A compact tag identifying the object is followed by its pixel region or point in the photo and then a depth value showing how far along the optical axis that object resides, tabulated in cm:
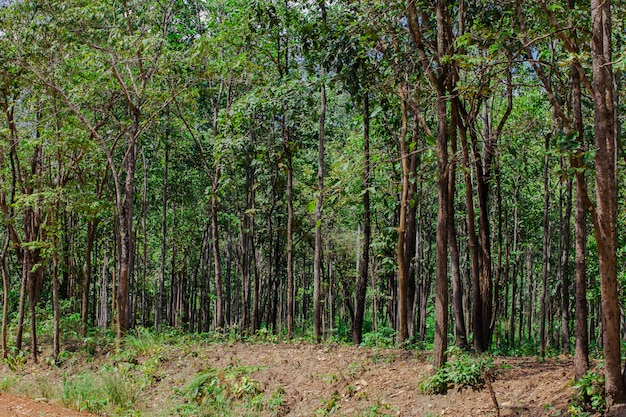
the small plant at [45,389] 1008
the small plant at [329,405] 873
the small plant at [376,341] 1269
